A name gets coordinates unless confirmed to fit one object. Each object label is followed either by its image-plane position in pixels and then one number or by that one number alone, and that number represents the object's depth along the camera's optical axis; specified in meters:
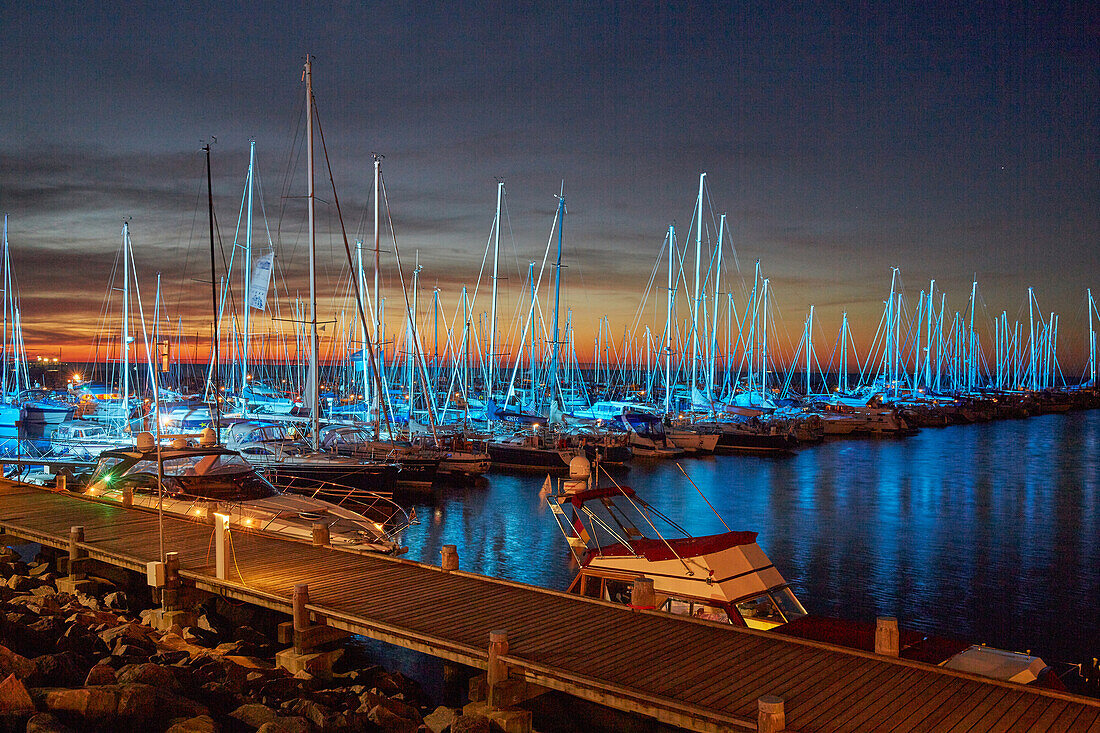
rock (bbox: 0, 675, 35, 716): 9.37
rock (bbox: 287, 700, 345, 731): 10.75
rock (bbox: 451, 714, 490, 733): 9.55
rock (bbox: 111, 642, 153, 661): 12.88
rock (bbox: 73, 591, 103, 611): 17.11
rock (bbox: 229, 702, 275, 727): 10.71
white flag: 29.33
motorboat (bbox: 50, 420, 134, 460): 39.21
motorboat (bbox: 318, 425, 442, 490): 38.38
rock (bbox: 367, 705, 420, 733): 10.98
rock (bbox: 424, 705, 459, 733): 11.18
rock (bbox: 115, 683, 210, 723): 9.81
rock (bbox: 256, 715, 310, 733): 10.02
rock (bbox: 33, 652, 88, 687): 11.16
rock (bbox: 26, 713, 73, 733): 8.87
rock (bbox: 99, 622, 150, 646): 13.61
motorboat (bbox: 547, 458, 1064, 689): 11.54
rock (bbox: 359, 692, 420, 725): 11.49
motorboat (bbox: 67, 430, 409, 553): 18.66
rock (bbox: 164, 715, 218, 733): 9.80
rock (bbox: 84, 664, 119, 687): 11.07
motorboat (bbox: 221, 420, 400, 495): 33.34
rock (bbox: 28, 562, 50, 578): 20.41
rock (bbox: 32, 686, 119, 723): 9.78
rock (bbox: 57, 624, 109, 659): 13.20
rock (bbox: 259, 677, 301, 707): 12.00
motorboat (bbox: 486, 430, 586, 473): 46.41
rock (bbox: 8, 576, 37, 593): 18.65
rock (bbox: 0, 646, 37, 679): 10.80
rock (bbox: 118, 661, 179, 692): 10.84
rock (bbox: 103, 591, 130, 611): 17.53
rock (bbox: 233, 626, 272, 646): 15.81
